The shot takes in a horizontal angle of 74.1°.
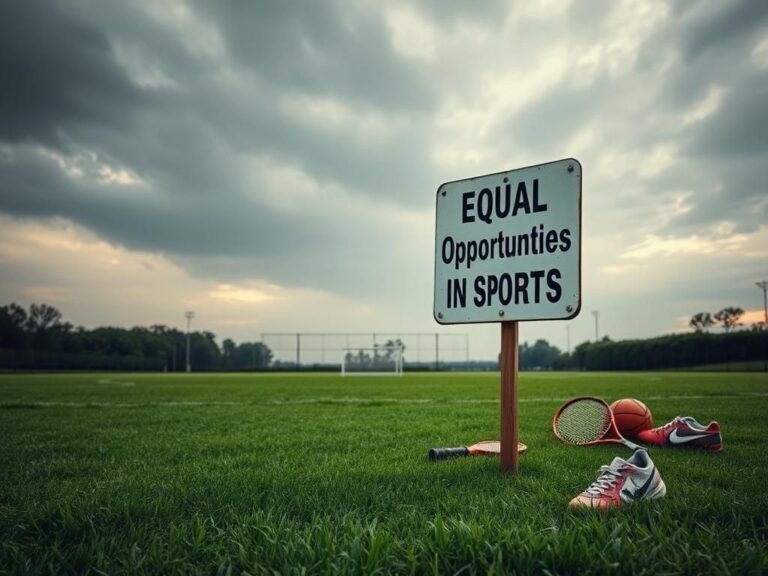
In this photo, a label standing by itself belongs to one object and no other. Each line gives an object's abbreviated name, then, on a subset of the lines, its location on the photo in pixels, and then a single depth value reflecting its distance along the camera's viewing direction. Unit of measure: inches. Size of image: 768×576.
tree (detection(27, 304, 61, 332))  4033.0
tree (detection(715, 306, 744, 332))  4904.0
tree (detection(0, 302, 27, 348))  3462.1
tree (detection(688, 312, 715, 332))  5030.8
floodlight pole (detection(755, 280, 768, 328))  3115.7
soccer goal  2032.5
